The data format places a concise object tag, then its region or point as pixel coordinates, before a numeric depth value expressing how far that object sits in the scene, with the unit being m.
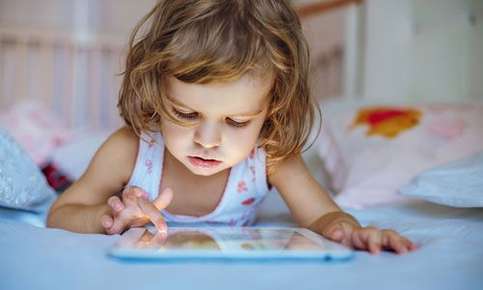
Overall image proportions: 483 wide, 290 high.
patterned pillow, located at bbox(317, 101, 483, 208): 1.07
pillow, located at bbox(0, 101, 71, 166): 1.51
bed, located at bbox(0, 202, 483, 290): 0.48
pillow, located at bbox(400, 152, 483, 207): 0.80
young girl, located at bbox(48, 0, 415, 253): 0.72
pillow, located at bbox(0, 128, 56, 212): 0.80
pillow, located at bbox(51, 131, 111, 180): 1.33
